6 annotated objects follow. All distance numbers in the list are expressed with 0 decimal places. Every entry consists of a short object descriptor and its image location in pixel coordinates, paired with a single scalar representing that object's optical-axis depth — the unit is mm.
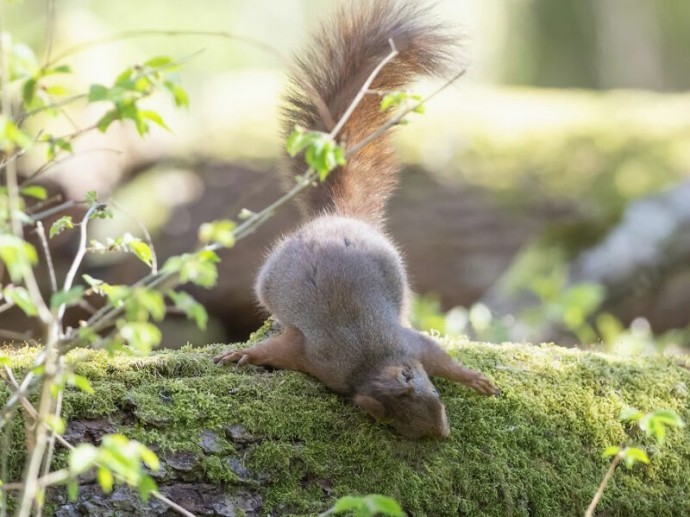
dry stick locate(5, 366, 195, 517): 4754
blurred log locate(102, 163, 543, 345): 17187
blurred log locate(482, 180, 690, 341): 14383
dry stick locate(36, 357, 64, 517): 4361
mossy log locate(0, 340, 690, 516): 5961
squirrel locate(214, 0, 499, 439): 7270
